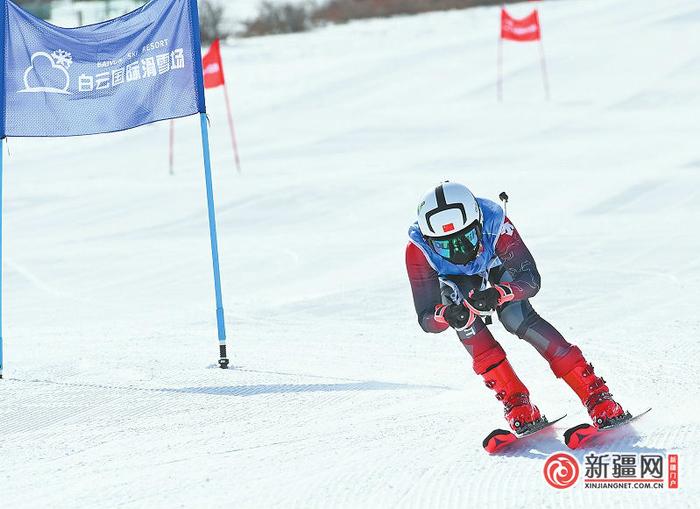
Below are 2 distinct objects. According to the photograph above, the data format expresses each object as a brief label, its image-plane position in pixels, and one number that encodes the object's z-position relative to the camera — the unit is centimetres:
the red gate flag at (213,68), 3769
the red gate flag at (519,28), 4703
